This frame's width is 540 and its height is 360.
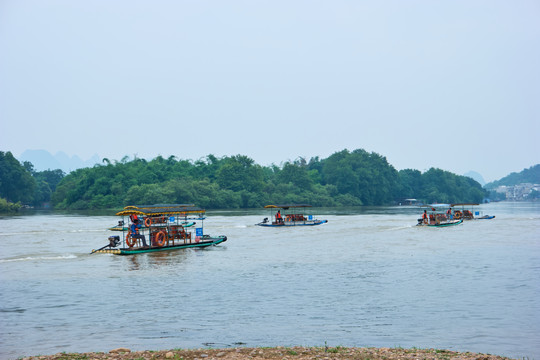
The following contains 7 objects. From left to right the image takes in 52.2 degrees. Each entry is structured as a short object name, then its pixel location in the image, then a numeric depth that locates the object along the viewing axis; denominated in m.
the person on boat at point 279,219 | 66.25
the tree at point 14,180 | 126.50
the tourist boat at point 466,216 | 74.31
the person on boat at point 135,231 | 39.34
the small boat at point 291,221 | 65.50
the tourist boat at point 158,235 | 37.90
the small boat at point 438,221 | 63.72
